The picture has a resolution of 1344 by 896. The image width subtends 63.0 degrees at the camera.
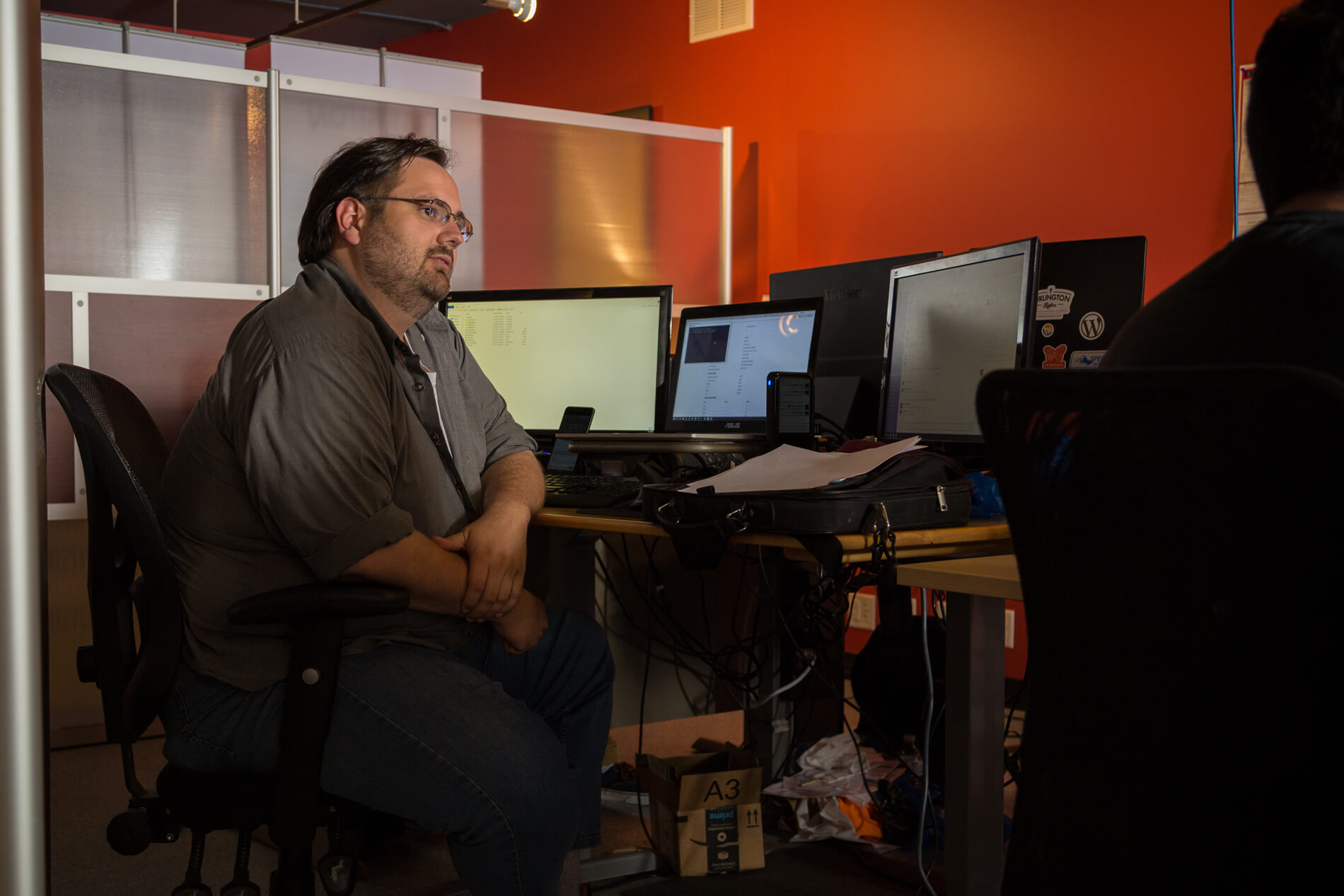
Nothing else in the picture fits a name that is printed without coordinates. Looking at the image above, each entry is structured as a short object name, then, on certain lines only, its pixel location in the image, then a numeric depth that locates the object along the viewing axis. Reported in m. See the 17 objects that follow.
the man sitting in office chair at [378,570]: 1.32
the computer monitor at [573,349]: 2.69
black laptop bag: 1.44
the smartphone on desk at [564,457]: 2.54
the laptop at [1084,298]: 1.98
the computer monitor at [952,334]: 1.91
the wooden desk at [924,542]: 1.44
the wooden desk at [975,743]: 1.34
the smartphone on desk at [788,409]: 2.10
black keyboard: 1.97
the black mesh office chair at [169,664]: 1.31
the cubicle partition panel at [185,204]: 2.85
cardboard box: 2.18
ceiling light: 3.40
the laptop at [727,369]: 2.34
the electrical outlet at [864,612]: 3.89
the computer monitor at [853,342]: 2.41
